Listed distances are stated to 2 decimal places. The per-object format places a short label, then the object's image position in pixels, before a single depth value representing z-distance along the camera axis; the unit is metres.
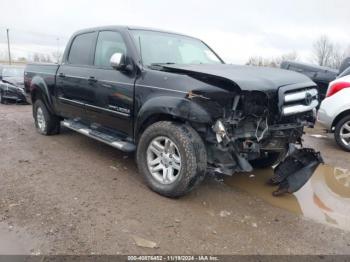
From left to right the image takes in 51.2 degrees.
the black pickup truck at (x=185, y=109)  3.90
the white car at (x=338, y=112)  7.05
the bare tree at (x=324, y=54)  44.23
